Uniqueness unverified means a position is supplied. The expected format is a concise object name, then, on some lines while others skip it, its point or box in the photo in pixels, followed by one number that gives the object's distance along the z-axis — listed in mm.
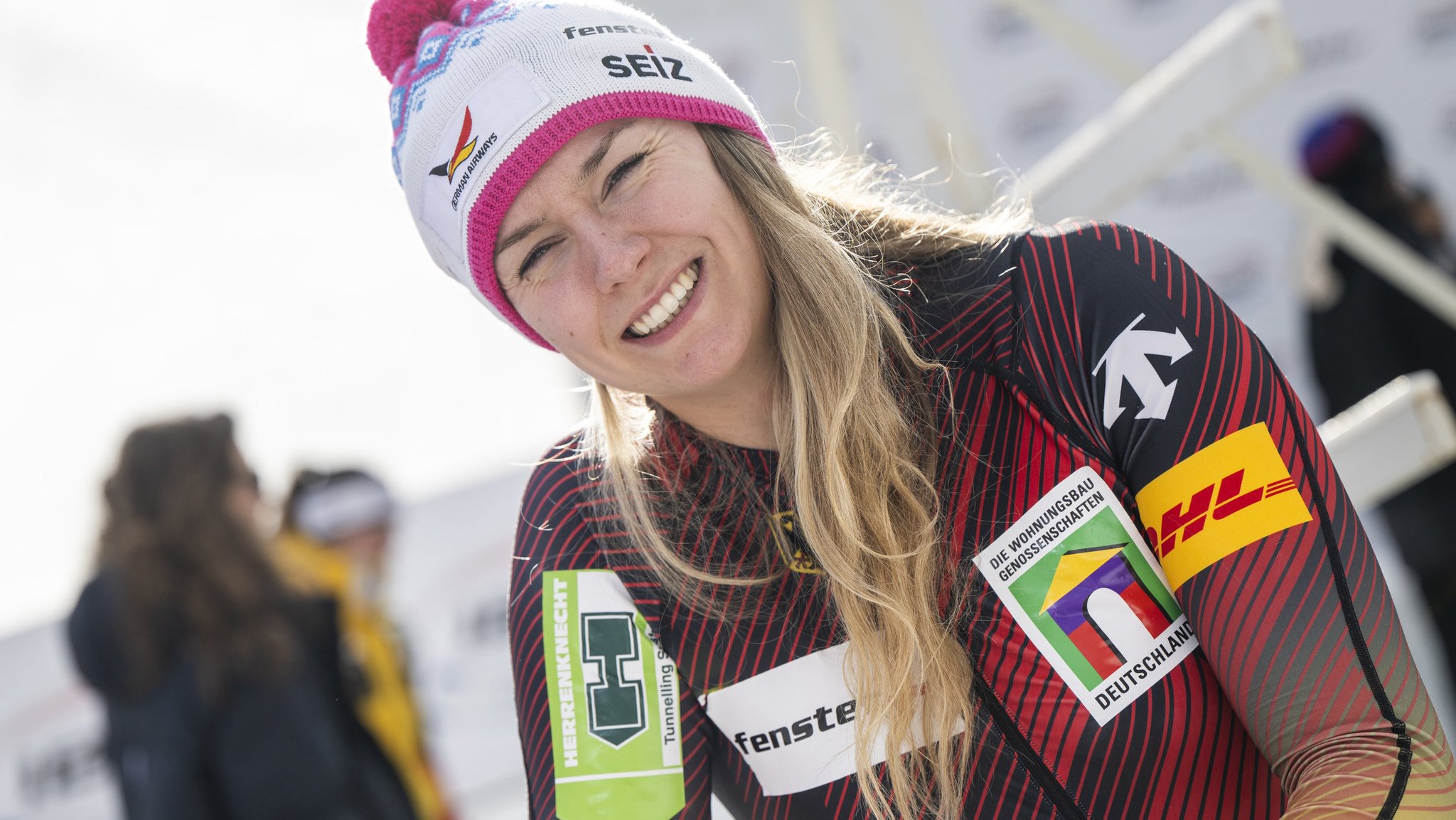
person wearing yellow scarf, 3285
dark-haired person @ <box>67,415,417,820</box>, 2719
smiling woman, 1112
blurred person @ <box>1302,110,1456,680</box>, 3268
